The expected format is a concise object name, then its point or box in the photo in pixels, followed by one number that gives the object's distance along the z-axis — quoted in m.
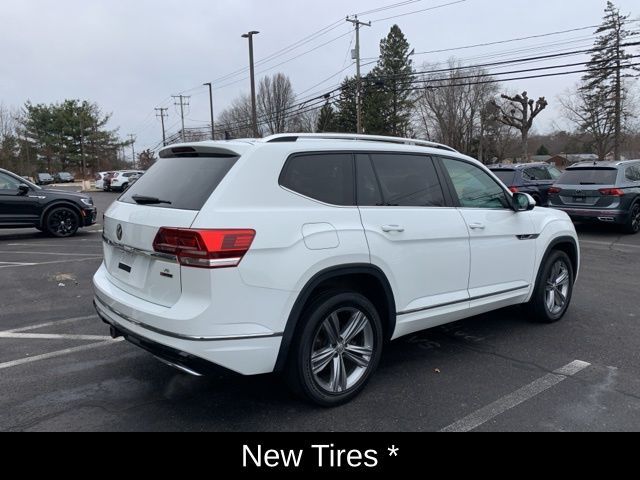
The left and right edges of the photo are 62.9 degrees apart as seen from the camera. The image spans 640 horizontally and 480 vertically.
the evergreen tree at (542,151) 79.06
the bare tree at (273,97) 62.59
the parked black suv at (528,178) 13.85
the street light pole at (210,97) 46.34
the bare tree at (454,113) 56.69
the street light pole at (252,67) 30.69
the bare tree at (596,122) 42.12
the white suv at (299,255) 2.96
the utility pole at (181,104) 69.19
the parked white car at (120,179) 35.45
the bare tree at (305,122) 60.73
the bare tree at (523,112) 48.62
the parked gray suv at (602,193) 11.44
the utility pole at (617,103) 37.28
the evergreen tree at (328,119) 55.22
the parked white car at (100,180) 38.50
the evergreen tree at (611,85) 37.72
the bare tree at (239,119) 58.99
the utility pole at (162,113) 74.81
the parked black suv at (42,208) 11.46
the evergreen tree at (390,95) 49.56
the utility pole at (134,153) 76.00
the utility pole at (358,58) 32.03
